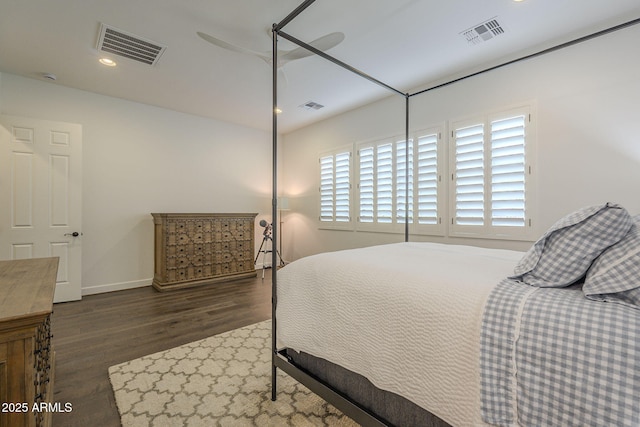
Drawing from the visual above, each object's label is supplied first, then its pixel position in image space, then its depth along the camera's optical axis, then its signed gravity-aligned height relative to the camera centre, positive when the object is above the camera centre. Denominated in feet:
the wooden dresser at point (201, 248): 13.62 -1.71
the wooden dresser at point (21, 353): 3.02 -1.52
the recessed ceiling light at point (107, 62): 10.06 +5.50
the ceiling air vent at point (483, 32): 8.03 +5.39
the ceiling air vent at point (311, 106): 14.19 +5.58
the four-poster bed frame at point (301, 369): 4.27 -2.88
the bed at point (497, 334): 2.57 -1.33
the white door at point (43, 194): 10.84 +0.83
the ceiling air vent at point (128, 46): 8.55 +5.48
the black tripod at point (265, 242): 16.97 -1.78
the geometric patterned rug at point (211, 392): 5.33 -3.78
